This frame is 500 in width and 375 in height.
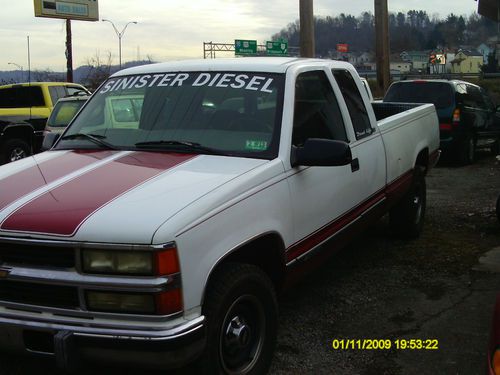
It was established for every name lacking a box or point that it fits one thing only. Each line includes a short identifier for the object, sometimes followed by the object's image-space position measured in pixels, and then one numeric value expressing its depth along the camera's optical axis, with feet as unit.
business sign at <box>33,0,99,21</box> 108.88
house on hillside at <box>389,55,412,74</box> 310.04
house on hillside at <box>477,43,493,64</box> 311.99
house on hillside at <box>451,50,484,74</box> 313.73
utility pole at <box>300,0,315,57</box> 44.88
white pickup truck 8.13
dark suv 36.99
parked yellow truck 41.11
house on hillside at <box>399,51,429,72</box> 303.07
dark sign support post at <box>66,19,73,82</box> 90.74
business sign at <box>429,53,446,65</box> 238.44
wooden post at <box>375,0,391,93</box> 71.41
